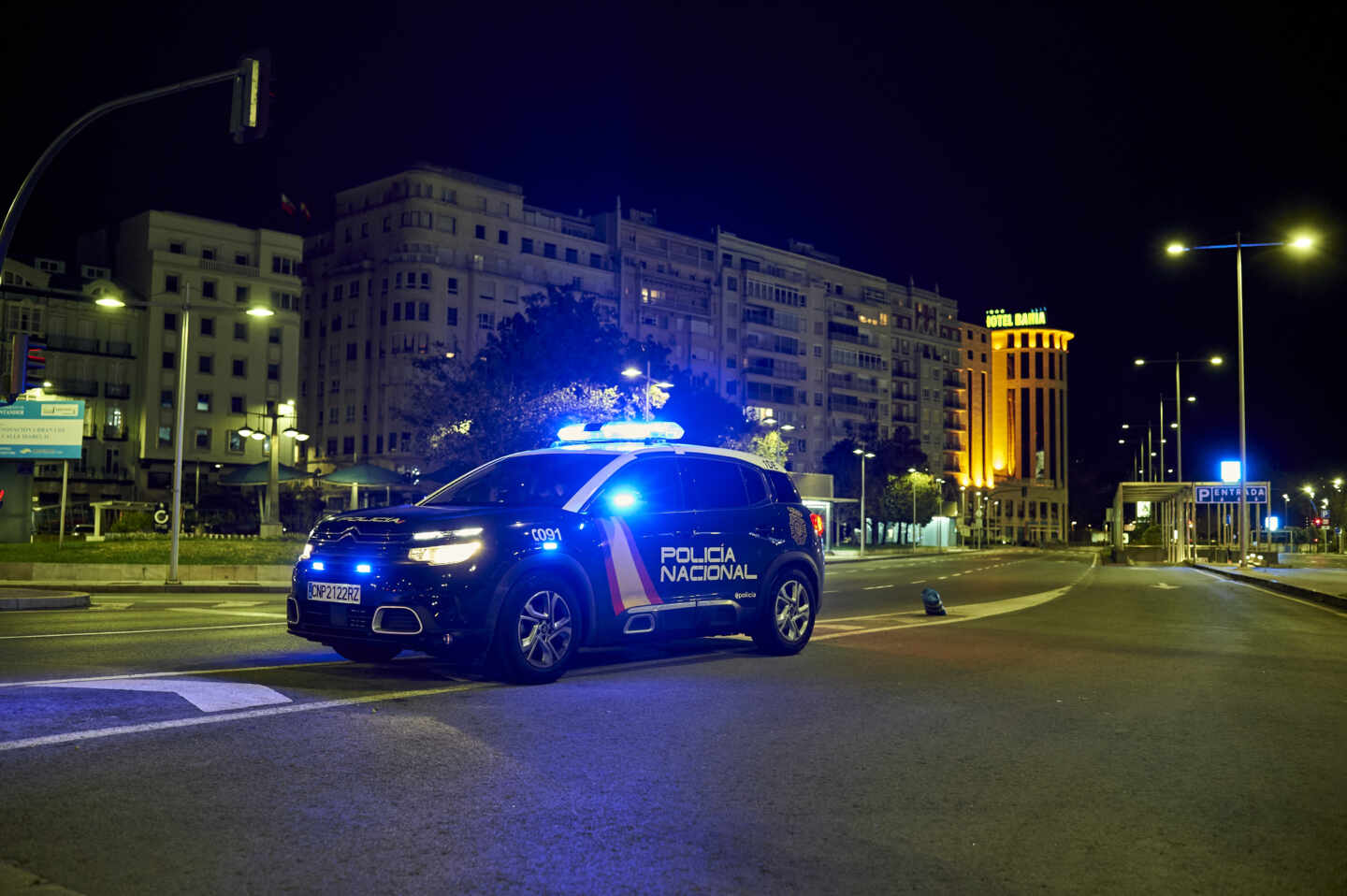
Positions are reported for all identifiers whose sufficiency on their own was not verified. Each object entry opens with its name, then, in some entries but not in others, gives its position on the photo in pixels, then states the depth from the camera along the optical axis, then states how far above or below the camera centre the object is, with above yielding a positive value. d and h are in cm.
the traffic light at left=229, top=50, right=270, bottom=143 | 1512 +541
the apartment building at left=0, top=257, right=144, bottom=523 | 7156 +989
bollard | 1653 -103
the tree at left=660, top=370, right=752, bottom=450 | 7238 +717
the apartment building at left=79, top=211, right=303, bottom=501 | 7588 +1226
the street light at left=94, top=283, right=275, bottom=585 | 2400 +155
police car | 817 -27
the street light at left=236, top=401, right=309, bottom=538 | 3544 +61
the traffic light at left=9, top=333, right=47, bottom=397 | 1862 +250
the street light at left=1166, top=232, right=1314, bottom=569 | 3789 +741
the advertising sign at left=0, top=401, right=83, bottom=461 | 3491 +255
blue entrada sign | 4806 +156
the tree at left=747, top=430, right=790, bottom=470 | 6744 +474
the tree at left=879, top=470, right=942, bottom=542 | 10288 +262
